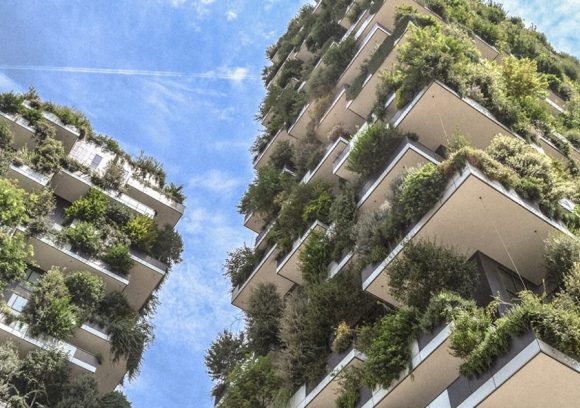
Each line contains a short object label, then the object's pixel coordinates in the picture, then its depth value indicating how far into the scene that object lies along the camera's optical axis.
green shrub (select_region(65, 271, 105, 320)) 23.67
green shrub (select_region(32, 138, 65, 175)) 26.56
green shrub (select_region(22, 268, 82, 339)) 21.78
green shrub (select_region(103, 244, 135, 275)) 25.67
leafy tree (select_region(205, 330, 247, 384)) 21.45
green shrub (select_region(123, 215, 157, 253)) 27.39
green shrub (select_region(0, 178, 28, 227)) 22.62
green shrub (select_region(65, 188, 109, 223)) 26.42
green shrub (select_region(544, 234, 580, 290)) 14.41
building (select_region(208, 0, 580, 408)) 13.33
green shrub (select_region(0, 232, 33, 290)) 21.58
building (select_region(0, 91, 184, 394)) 22.56
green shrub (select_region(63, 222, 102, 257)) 25.00
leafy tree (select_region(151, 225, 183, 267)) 29.00
